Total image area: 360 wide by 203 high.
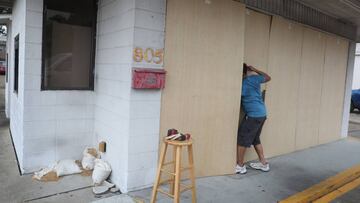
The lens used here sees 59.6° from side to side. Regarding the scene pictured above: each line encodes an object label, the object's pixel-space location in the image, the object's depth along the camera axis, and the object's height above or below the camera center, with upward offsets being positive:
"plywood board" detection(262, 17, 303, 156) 5.46 -0.09
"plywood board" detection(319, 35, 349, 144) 6.81 -0.10
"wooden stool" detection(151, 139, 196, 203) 3.02 -0.91
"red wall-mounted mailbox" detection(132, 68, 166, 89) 3.50 -0.04
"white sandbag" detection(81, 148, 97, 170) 4.25 -1.20
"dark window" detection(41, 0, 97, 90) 4.30 +0.37
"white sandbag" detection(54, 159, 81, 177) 4.12 -1.29
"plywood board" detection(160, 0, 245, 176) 3.86 +0.02
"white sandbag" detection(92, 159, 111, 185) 3.81 -1.23
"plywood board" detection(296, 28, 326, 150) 6.16 -0.10
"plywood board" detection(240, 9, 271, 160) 4.91 +0.64
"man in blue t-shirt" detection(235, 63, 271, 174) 4.62 -0.45
